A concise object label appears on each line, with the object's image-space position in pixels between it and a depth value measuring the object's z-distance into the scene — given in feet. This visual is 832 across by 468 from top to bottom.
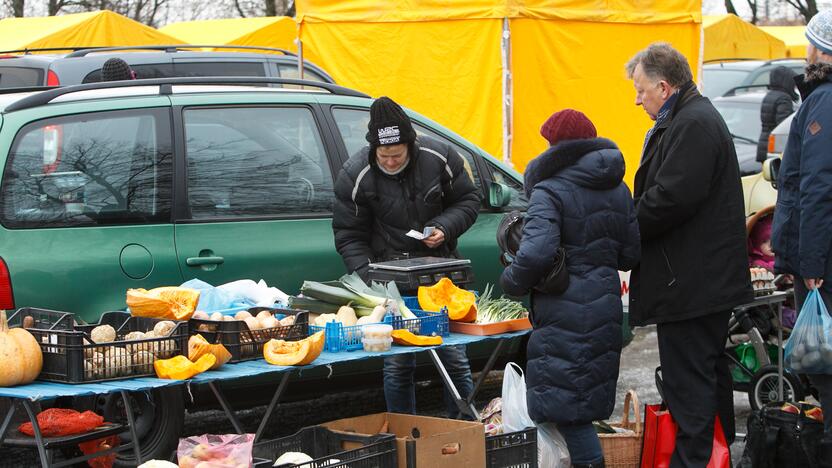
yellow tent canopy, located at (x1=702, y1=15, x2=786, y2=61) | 78.43
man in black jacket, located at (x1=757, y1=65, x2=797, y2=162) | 39.92
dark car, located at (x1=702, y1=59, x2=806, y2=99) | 55.26
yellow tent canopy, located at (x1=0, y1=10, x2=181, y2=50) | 51.39
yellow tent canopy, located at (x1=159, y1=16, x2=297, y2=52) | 58.23
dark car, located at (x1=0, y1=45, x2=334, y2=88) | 31.04
